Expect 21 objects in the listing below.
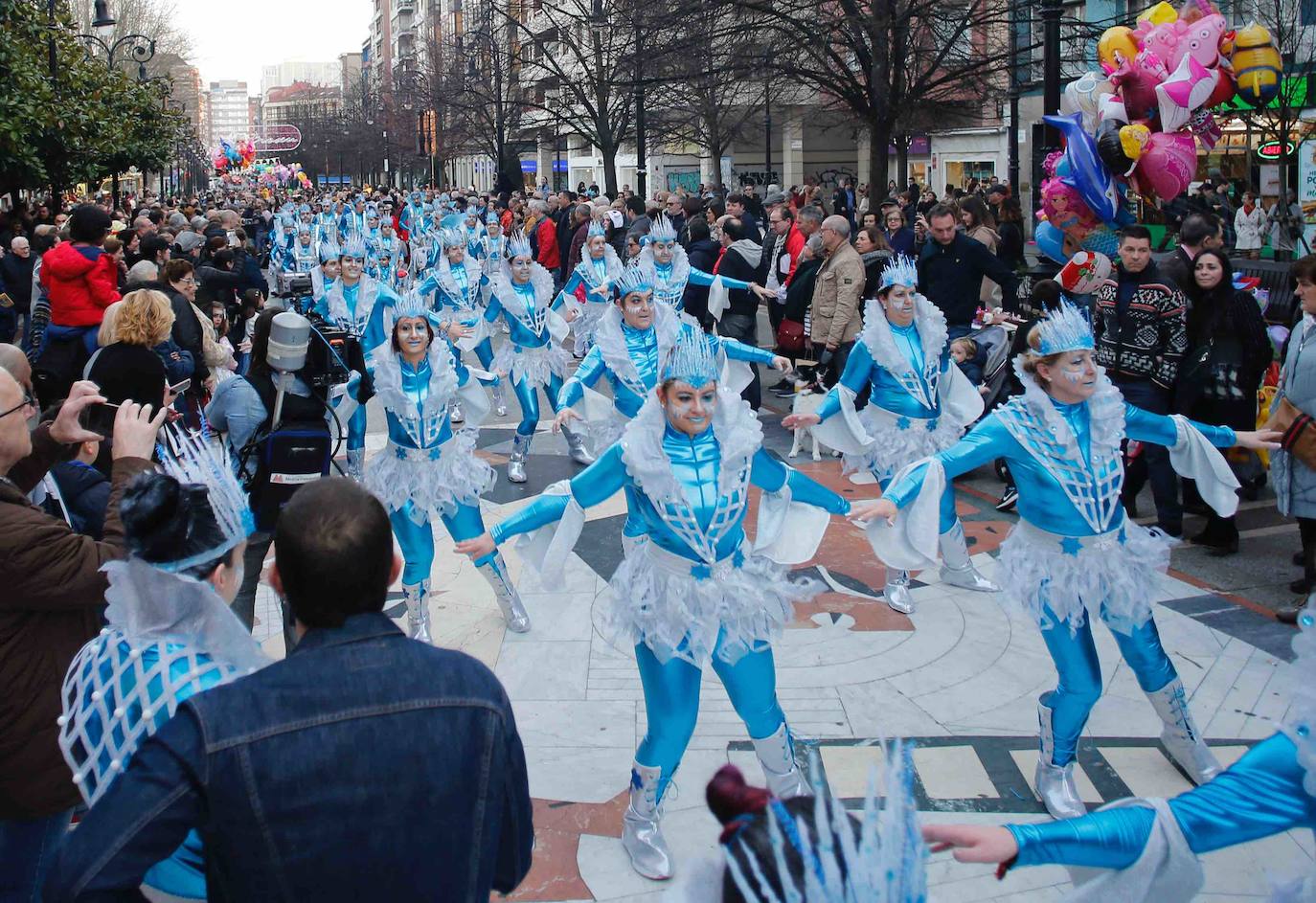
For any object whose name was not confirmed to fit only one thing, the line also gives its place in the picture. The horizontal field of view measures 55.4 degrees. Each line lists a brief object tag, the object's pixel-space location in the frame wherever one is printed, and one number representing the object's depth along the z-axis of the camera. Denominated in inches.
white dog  347.7
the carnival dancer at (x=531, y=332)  434.0
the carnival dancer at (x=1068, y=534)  189.8
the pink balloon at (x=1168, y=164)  373.1
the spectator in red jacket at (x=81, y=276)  401.1
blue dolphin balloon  387.5
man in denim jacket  82.7
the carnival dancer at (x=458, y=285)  511.5
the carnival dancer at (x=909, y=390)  291.7
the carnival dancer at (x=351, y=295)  505.7
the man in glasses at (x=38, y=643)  121.6
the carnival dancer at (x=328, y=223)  821.3
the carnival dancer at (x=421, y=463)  261.9
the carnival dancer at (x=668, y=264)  441.1
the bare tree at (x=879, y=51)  679.7
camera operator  221.5
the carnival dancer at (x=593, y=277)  508.4
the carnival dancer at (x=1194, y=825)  97.0
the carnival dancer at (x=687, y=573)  175.8
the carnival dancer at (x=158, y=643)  99.3
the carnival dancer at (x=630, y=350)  323.3
